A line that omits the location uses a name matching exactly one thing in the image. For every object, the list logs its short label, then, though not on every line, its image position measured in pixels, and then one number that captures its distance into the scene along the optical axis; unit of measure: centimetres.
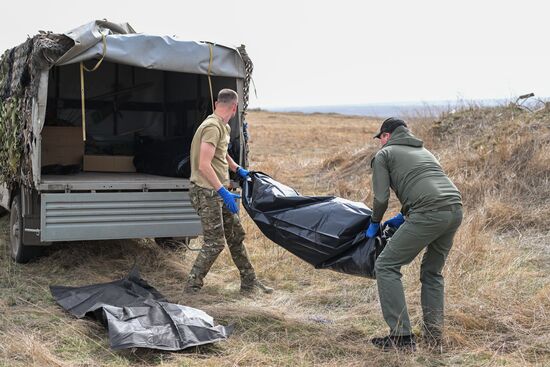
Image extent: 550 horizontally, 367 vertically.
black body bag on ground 454
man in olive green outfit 453
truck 604
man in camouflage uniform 568
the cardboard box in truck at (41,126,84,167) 820
